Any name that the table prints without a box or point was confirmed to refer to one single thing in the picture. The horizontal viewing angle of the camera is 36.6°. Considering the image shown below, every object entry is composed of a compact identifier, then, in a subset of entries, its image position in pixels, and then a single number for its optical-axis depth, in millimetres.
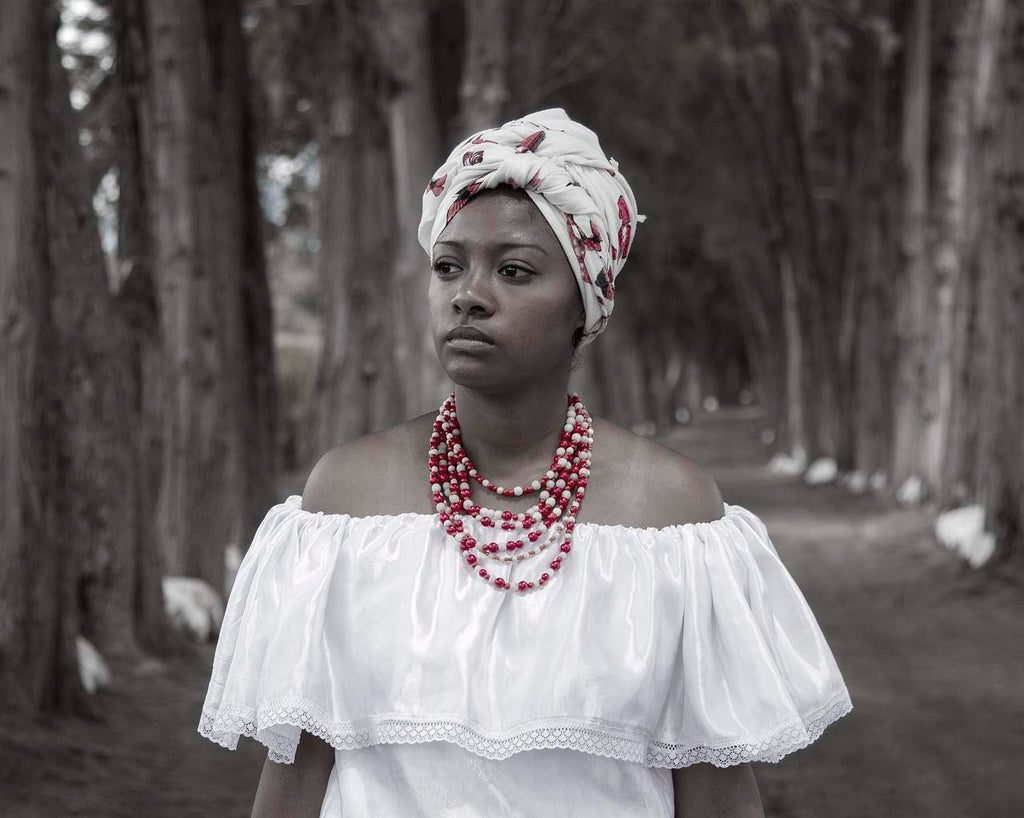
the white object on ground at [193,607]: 8688
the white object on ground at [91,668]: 7098
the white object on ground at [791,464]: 25750
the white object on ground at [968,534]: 11531
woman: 2332
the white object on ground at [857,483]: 20109
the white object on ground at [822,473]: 22297
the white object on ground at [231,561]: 9656
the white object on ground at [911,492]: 17094
